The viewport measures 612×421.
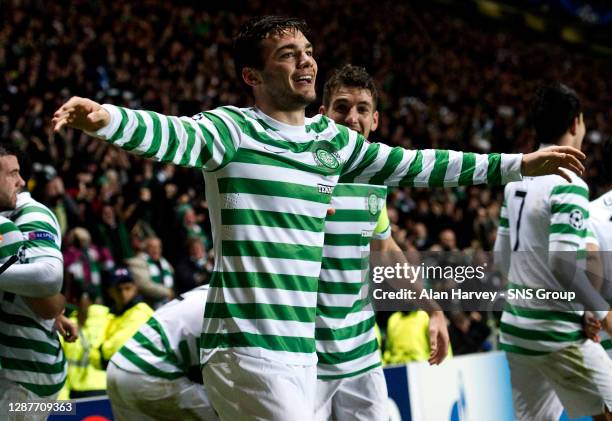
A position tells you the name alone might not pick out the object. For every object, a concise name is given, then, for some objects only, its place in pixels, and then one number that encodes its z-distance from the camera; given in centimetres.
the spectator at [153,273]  1489
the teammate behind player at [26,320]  834
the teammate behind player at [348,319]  846
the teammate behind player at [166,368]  775
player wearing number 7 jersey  961
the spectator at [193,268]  1969
